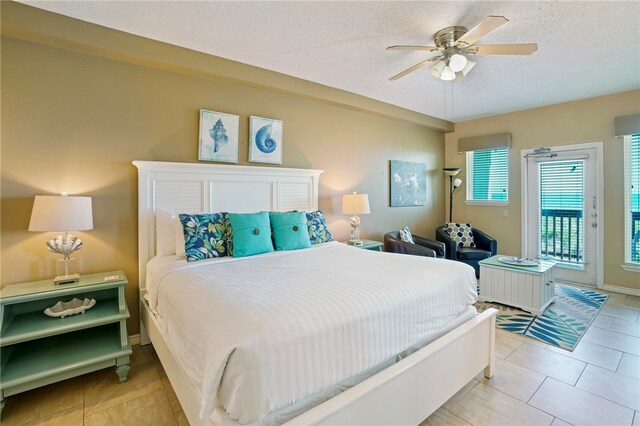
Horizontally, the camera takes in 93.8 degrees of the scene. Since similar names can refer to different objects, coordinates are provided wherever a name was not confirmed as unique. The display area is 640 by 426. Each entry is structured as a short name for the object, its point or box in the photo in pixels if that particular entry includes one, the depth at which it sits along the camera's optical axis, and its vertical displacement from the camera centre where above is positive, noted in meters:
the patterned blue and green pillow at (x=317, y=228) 3.17 -0.22
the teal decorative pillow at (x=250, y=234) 2.54 -0.22
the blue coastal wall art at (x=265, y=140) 3.33 +0.78
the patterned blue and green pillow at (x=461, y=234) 4.74 -0.44
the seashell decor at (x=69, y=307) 2.09 -0.71
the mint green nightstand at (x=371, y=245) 3.79 -0.48
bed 1.10 -0.58
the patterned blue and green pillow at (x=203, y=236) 2.42 -0.22
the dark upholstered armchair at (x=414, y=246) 3.86 -0.54
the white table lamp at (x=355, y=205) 3.85 +0.03
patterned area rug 2.74 -1.18
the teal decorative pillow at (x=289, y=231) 2.83 -0.22
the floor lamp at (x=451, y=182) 5.18 +0.44
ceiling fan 2.11 +1.23
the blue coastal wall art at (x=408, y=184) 4.89 +0.40
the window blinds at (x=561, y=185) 4.31 +0.31
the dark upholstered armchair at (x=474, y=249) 4.31 -0.64
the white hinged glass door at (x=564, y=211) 4.21 -0.08
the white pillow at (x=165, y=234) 2.61 -0.22
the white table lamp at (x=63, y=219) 2.03 -0.06
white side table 3.19 -0.89
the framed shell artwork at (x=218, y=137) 3.01 +0.75
